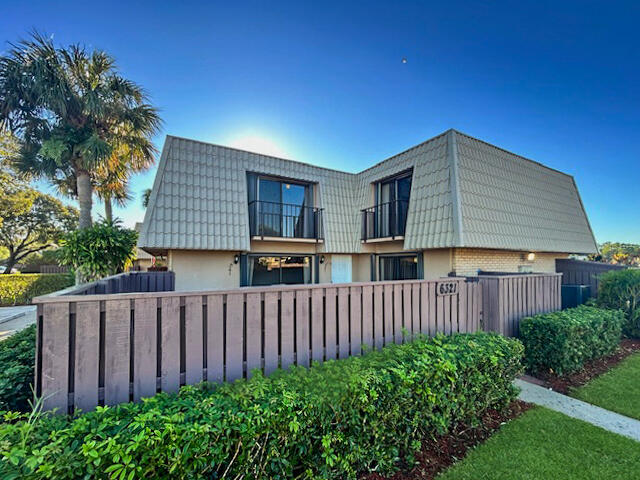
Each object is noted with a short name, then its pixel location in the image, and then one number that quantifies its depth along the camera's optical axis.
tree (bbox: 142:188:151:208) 24.25
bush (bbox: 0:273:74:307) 14.64
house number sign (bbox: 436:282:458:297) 4.93
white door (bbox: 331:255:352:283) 11.27
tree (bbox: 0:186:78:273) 22.50
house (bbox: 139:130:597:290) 8.22
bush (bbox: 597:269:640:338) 7.38
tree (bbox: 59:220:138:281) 6.95
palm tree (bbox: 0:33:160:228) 9.18
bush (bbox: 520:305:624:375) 5.10
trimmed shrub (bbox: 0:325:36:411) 2.57
